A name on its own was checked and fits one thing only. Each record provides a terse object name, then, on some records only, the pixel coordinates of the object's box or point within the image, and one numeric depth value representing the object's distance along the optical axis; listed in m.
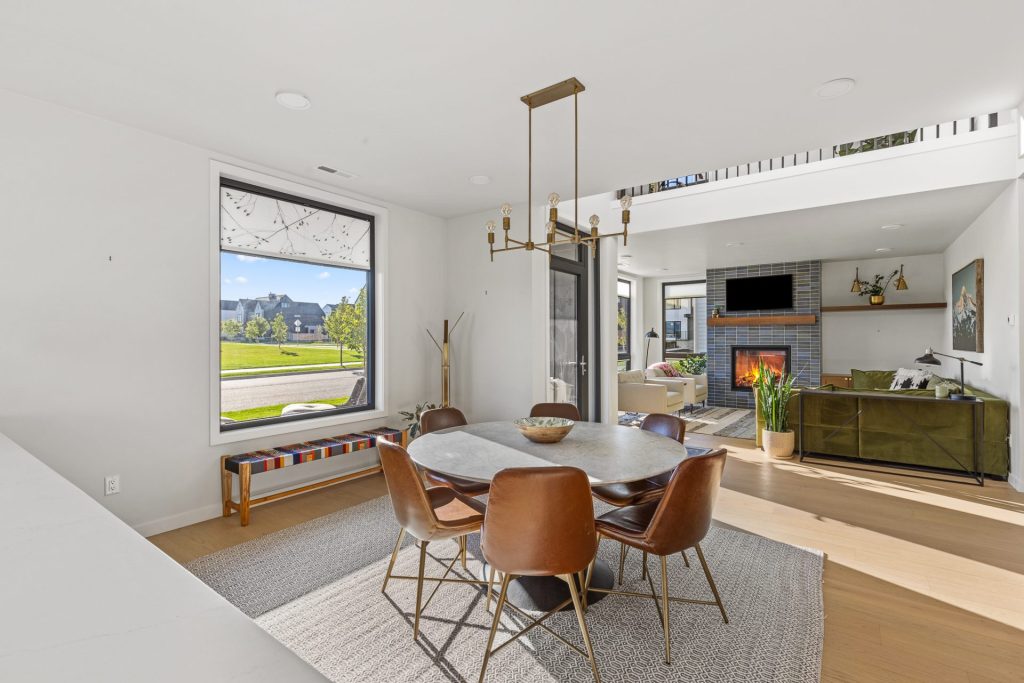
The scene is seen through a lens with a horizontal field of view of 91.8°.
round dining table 2.14
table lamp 4.47
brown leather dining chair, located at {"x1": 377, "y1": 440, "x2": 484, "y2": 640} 2.04
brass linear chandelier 2.65
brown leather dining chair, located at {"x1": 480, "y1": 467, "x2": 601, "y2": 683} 1.78
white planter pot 5.23
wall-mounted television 8.23
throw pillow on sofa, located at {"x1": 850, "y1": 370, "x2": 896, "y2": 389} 6.69
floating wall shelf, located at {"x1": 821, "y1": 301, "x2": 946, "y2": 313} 7.10
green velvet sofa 4.36
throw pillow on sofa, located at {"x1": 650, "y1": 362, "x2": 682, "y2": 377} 8.47
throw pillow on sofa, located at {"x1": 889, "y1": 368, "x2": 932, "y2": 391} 5.71
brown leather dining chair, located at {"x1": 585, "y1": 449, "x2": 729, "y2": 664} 1.96
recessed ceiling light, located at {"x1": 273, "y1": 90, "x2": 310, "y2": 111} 2.73
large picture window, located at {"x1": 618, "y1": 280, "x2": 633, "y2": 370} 10.34
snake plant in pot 5.25
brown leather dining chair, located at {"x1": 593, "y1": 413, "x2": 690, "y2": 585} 2.51
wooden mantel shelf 8.02
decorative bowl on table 2.63
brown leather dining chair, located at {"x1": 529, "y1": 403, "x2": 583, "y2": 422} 3.62
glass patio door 5.32
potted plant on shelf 7.52
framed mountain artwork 4.93
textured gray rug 1.93
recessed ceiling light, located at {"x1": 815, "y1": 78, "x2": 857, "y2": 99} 2.62
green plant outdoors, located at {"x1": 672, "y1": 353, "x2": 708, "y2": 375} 9.45
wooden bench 3.43
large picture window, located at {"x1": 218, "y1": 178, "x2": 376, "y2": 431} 3.79
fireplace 8.41
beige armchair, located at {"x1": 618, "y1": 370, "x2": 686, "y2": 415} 7.07
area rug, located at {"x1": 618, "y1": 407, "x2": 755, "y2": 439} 6.61
